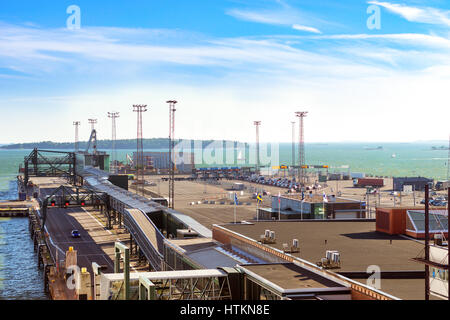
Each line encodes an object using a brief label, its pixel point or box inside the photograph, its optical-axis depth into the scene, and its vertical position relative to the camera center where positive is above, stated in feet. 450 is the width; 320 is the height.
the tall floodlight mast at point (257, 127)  478.59 +26.34
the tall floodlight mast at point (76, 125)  598.34 +36.24
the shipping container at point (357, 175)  497.70 -17.34
